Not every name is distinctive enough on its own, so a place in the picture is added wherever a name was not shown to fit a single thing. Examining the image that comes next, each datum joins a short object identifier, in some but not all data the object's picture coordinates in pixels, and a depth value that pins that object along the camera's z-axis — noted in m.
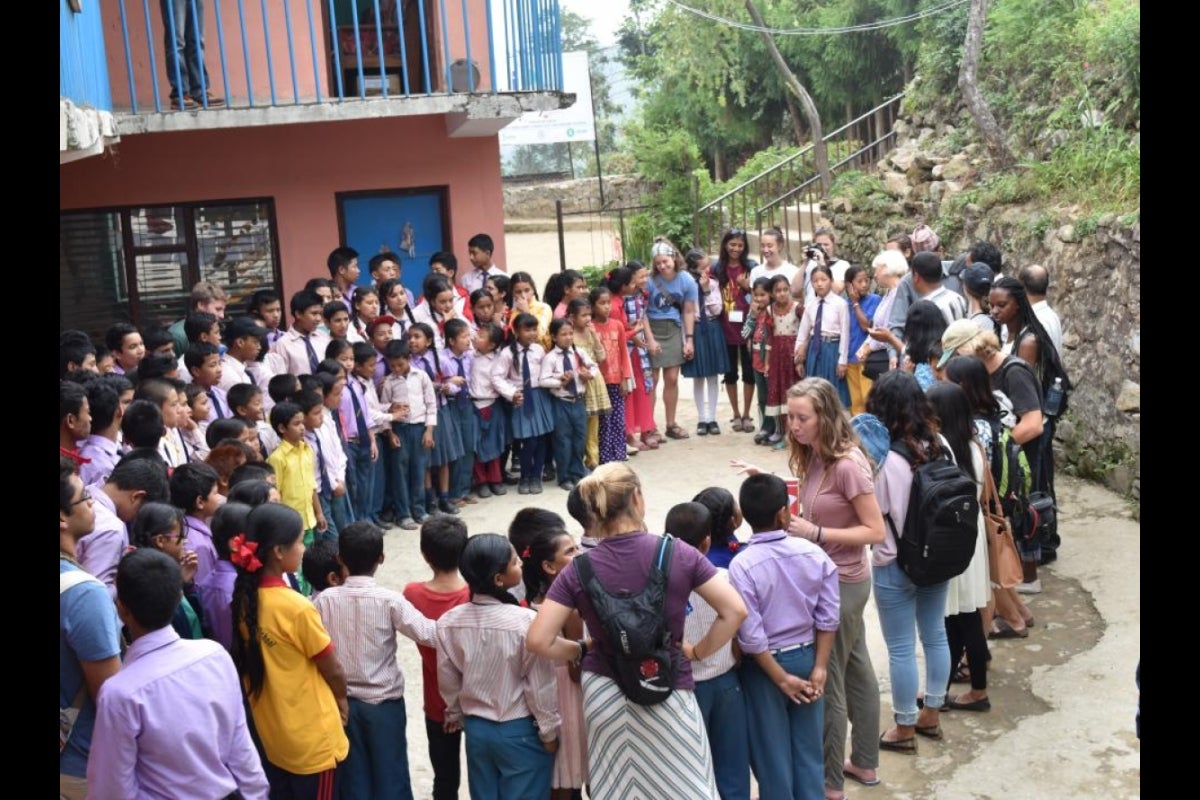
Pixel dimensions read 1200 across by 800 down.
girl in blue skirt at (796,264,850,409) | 9.62
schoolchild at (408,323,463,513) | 8.66
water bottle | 7.21
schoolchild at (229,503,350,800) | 4.19
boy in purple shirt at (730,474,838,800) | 4.45
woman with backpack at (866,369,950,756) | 5.20
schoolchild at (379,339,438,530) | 8.48
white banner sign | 18.89
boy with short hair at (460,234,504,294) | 10.66
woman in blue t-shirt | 10.51
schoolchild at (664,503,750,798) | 4.39
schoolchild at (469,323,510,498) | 9.12
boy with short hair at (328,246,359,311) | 9.56
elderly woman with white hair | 9.12
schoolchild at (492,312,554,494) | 9.19
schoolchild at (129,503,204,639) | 4.38
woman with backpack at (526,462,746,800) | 3.96
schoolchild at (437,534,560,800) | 4.25
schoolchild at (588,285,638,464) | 9.75
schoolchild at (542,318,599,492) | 9.31
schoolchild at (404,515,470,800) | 4.54
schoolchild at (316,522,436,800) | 4.49
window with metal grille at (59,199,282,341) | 11.09
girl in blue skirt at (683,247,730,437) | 10.71
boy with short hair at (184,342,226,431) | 7.11
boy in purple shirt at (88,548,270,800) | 3.54
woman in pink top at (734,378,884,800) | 4.91
